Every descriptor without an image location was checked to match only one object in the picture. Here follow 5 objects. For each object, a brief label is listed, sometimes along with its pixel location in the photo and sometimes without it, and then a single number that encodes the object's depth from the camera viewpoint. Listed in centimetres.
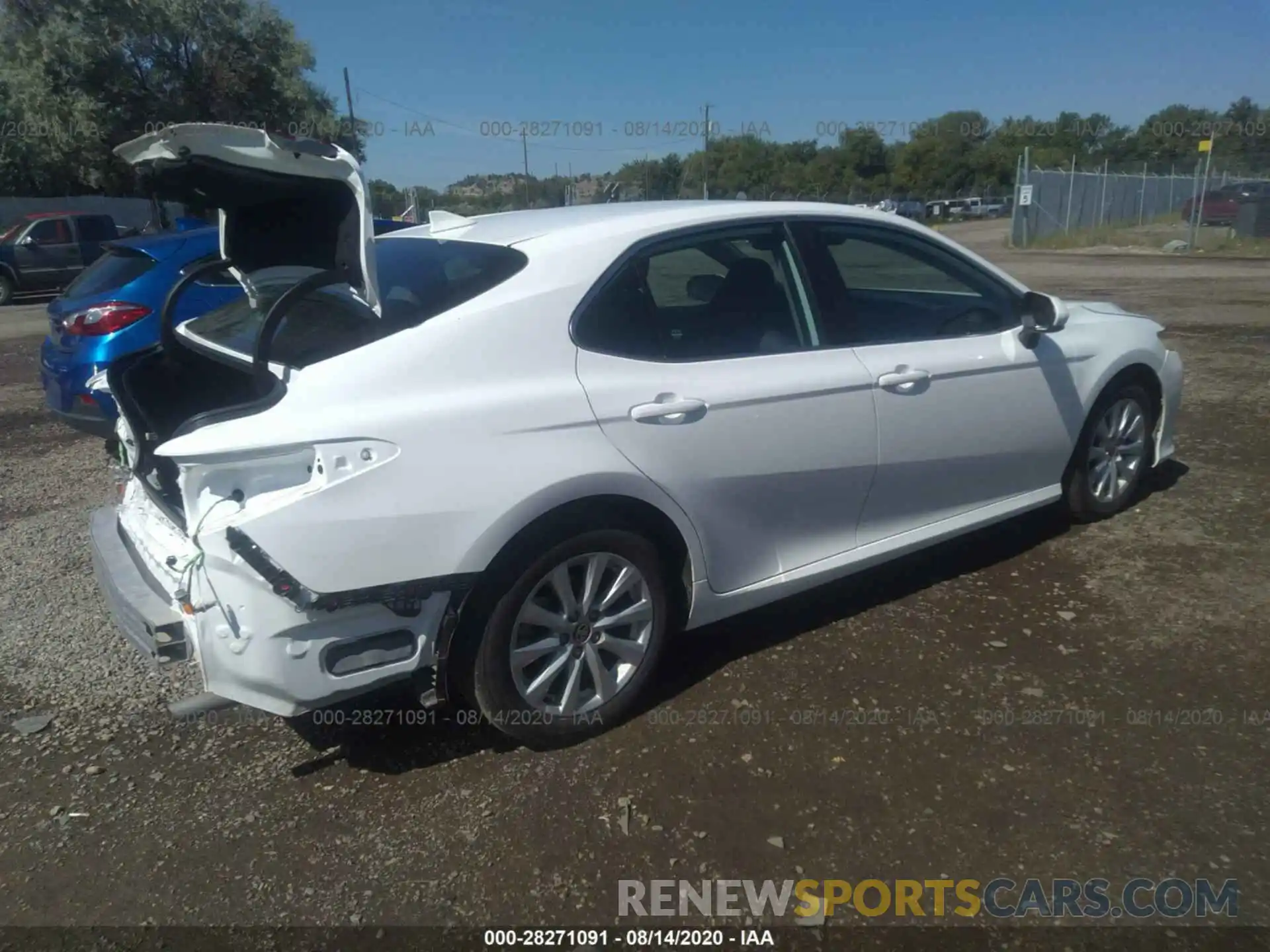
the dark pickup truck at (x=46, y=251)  1842
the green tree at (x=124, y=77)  2922
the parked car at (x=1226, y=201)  2920
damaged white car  261
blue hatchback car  617
